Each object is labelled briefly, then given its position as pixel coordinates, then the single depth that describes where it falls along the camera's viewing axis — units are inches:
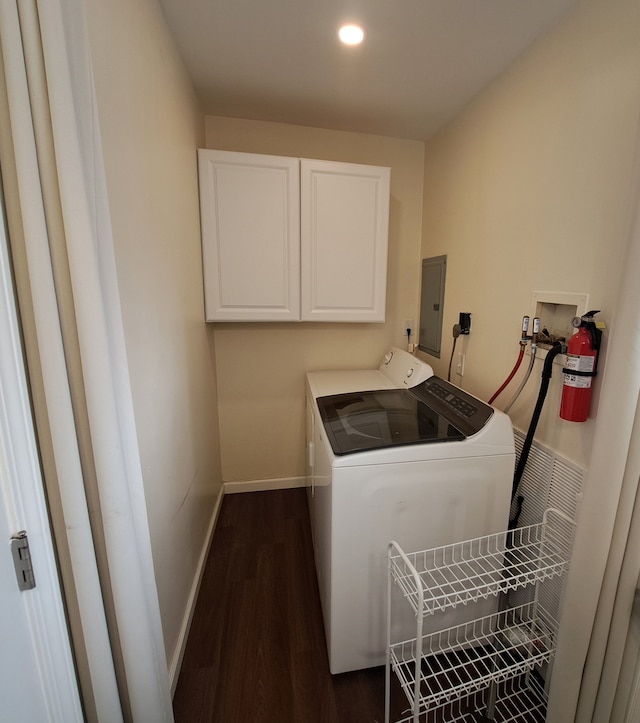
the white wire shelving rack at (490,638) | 45.7
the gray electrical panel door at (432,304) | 86.5
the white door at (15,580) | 24.4
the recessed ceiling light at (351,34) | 54.2
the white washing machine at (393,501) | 48.9
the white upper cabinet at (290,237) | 75.1
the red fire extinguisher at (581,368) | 44.1
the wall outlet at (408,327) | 100.7
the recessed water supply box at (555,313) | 49.0
